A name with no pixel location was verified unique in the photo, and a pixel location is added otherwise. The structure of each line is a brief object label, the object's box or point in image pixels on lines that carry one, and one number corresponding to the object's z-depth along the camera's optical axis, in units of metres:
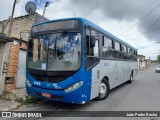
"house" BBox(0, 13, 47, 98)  5.18
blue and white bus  3.70
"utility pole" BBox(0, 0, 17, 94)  5.11
